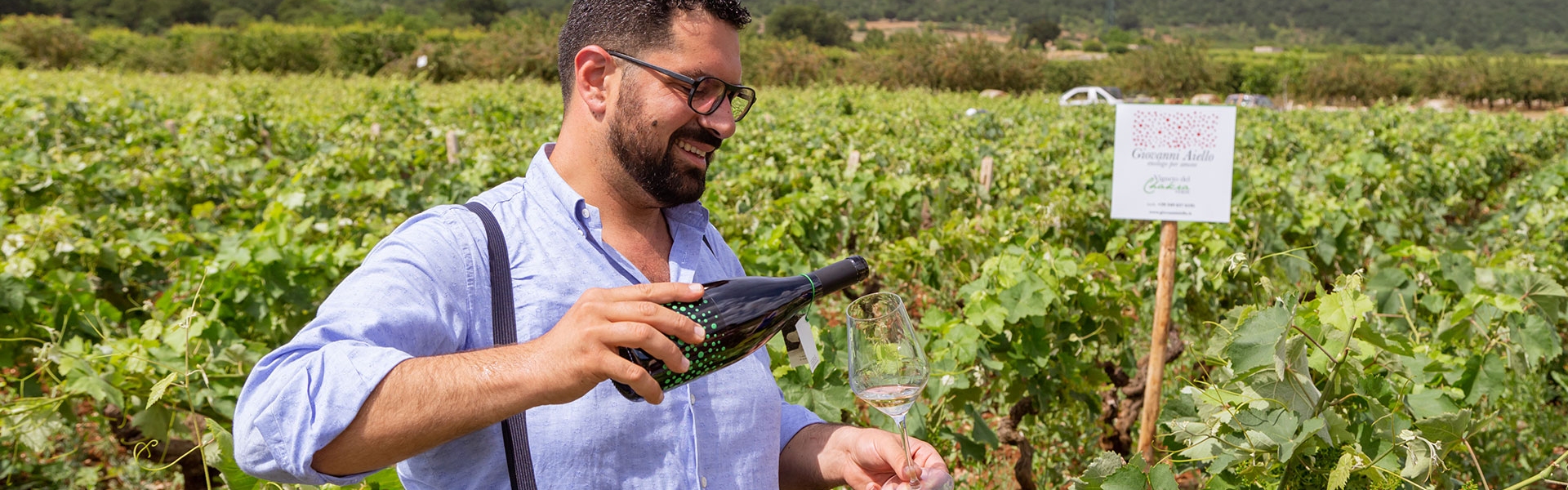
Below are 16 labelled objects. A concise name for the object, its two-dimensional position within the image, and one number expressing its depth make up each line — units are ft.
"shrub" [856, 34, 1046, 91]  98.07
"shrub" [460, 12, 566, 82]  95.45
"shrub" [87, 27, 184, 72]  102.47
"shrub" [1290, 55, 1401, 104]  117.19
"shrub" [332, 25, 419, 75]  98.22
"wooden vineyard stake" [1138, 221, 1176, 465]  10.04
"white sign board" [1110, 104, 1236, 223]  10.24
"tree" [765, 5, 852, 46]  191.01
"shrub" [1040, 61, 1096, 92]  121.45
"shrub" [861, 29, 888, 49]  146.94
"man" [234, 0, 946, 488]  3.14
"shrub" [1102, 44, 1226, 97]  113.70
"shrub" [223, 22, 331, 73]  99.81
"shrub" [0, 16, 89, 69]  99.09
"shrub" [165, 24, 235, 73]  102.78
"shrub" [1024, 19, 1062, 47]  274.77
